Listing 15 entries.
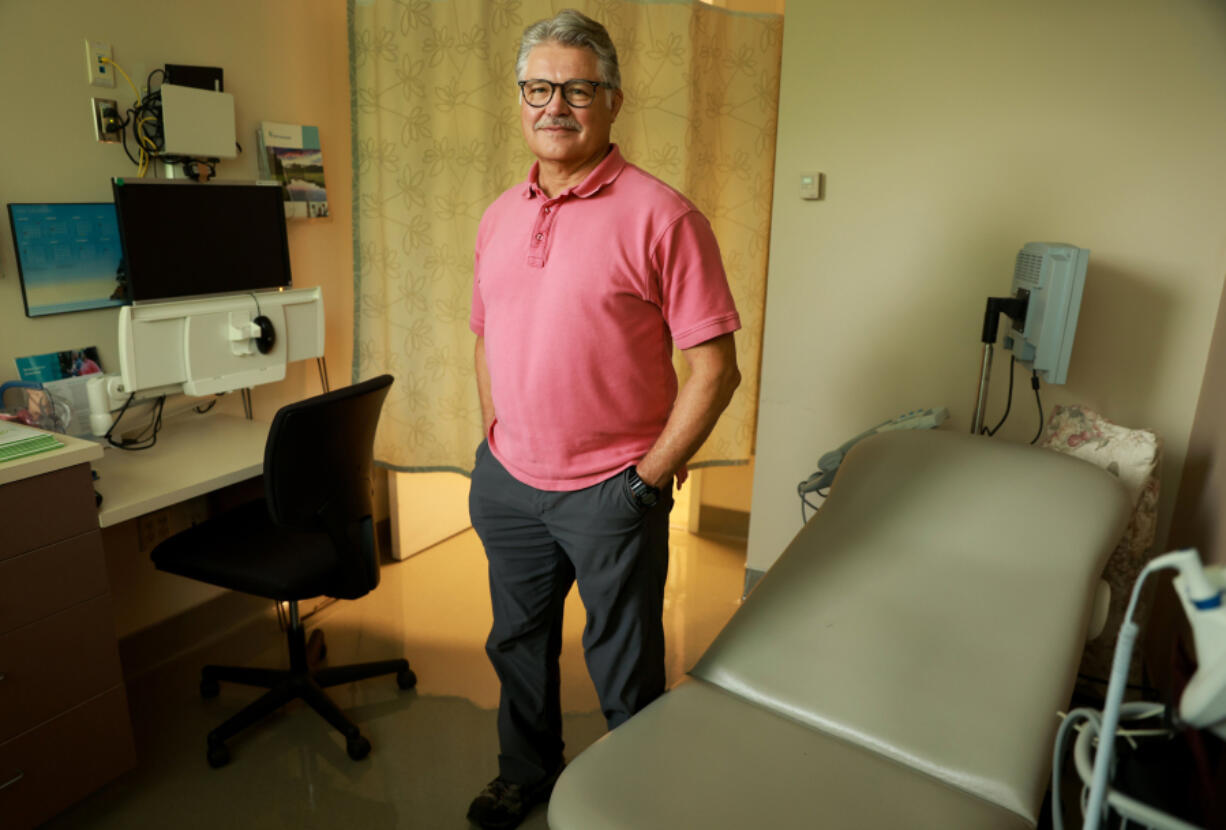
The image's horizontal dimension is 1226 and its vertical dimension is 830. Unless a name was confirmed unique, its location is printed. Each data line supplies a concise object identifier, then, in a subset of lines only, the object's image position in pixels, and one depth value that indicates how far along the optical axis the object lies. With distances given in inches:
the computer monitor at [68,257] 75.0
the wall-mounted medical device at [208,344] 77.6
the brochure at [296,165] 96.1
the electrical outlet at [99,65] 77.8
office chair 69.3
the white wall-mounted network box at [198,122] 82.3
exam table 44.9
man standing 54.5
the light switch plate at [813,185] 88.9
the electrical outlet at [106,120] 79.0
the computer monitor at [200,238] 77.9
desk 69.6
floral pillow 69.9
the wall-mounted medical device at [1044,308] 67.9
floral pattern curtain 91.3
